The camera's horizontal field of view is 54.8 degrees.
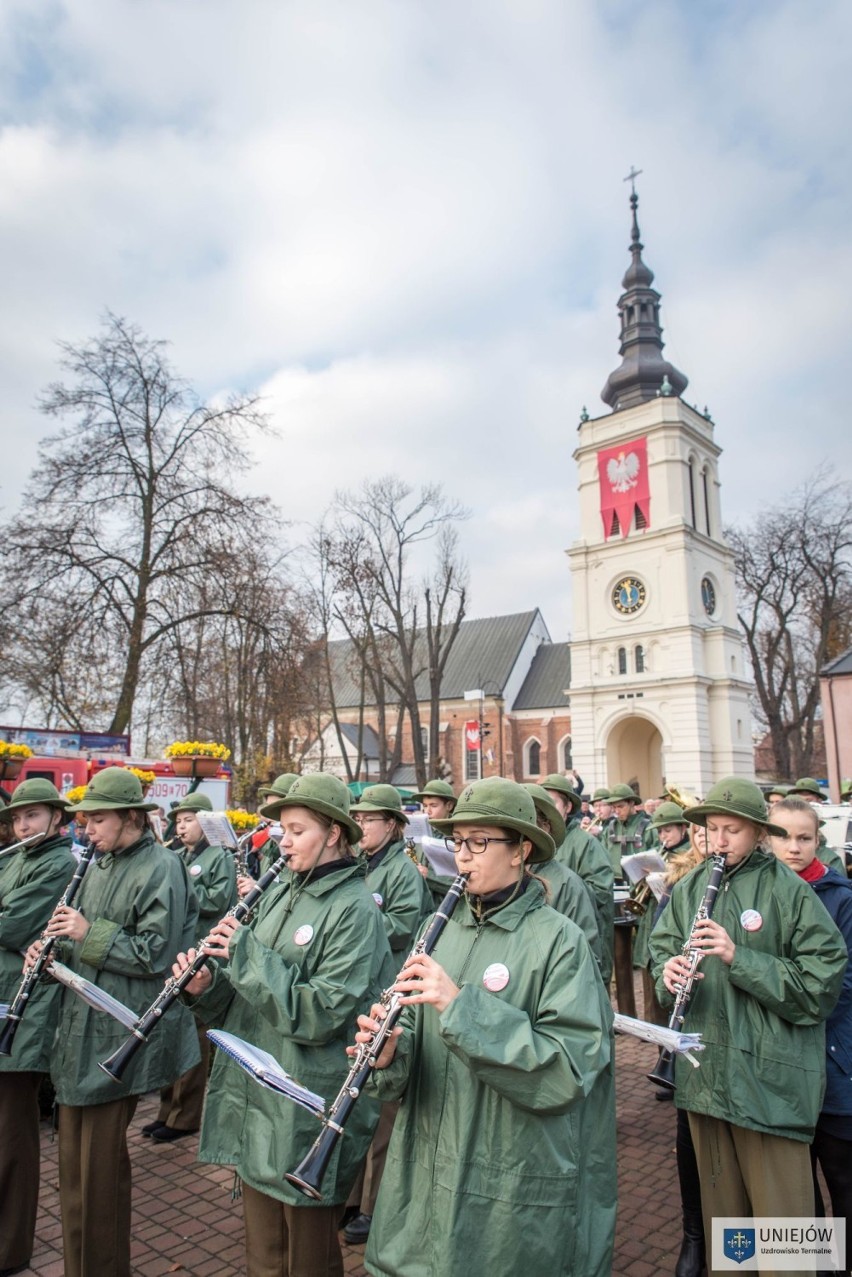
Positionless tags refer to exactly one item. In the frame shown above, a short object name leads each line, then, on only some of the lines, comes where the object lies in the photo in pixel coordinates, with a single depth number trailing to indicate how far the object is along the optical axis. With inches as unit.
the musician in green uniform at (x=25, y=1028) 163.9
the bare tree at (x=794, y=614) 1389.0
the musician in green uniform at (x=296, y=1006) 119.7
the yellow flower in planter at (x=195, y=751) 466.6
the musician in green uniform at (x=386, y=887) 187.6
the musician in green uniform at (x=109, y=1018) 143.9
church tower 1585.9
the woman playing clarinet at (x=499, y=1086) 91.2
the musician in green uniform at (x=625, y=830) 391.2
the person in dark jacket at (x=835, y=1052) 143.1
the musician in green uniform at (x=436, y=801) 307.1
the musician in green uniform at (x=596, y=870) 232.1
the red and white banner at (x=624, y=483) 1696.6
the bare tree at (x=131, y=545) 667.4
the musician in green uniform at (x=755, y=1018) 132.0
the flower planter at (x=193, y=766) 464.1
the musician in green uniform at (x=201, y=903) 236.4
